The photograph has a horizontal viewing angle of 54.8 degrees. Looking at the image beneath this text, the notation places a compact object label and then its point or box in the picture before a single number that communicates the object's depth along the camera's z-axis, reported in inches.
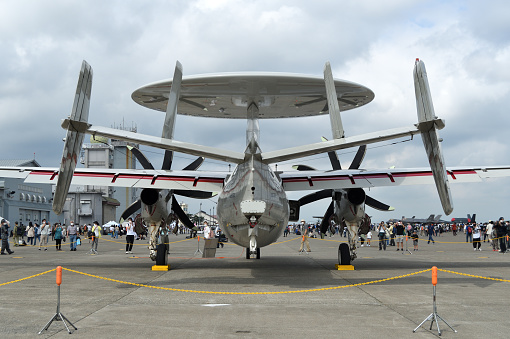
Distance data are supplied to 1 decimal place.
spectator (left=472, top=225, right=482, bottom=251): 1196.6
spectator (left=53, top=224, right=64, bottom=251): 1266.0
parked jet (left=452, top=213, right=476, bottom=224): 6274.6
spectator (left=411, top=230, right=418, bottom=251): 1275.8
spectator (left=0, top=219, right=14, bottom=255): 1064.9
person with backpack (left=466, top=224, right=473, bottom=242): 1570.9
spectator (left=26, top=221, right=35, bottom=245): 1437.0
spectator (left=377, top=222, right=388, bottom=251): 1300.4
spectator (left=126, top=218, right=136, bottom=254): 1125.4
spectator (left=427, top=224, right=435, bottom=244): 1686.8
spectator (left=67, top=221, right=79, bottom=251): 1239.5
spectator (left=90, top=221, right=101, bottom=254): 1149.0
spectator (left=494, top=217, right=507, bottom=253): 1115.9
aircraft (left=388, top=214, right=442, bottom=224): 3851.4
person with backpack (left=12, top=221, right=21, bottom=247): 1448.1
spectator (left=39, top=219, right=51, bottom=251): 1349.7
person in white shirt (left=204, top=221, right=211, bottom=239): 1092.9
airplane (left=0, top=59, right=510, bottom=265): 433.4
